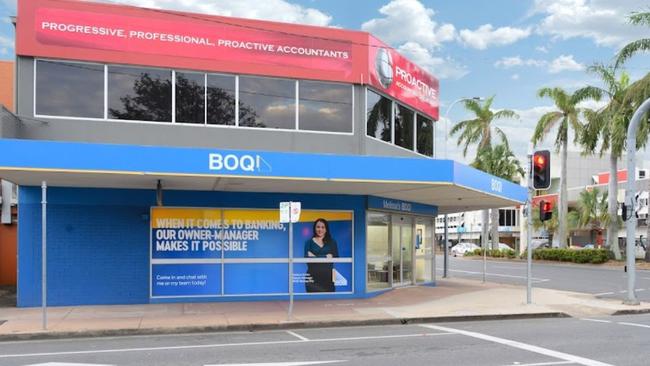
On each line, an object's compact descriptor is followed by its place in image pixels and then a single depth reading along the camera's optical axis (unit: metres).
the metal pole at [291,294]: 13.06
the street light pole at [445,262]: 25.72
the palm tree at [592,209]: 55.52
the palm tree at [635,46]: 31.16
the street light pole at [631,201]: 15.95
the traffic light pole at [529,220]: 15.73
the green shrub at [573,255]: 37.16
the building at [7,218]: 20.80
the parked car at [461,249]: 59.31
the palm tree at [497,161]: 46.66
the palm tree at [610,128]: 36.06
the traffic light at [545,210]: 16.69
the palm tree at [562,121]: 39.78
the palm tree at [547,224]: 58.33
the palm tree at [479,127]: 45.91
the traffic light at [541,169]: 15.66
